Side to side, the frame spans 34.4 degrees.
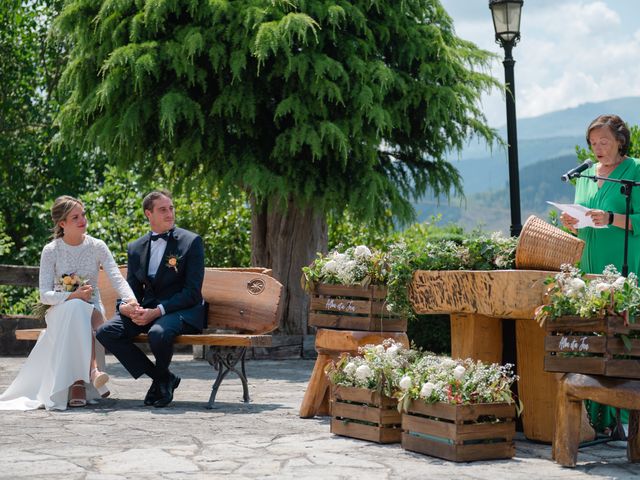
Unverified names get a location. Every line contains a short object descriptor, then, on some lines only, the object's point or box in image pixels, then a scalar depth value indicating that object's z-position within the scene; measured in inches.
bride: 340.8
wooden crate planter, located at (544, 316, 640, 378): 231.8
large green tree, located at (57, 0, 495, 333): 475.8
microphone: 277.0
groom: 341.1
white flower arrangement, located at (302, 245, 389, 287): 303.3
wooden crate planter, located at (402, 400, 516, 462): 241.3
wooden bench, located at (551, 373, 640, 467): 233.9
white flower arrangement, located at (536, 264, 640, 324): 231.3
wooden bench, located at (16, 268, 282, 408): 346.6
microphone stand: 262.8
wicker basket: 258.2
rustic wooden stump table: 254.7
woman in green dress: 283.1
